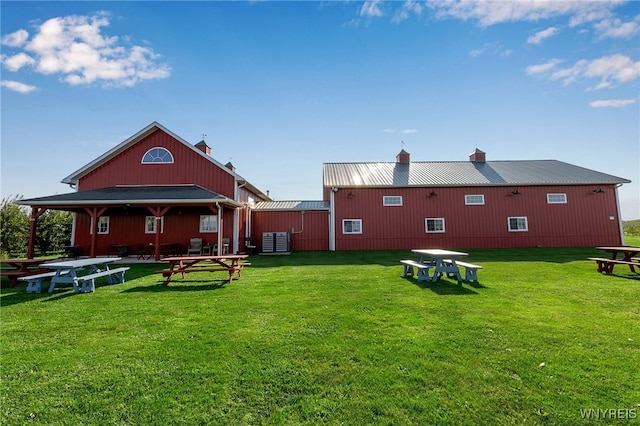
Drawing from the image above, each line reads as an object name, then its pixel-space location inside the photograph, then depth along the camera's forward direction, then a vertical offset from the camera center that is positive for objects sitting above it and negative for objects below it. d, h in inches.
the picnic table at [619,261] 315.8 -33.8
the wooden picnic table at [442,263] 278.8 -29.7
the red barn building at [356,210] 597.6 +52.1
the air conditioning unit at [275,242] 634.2 -14.1
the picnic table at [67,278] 259.8 -34.2
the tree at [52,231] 778.8 +21.8
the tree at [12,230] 730.8 +24.7
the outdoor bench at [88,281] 261.4 -38.6
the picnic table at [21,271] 285.9 -31.3
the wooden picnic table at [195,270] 293.4 -32.2
